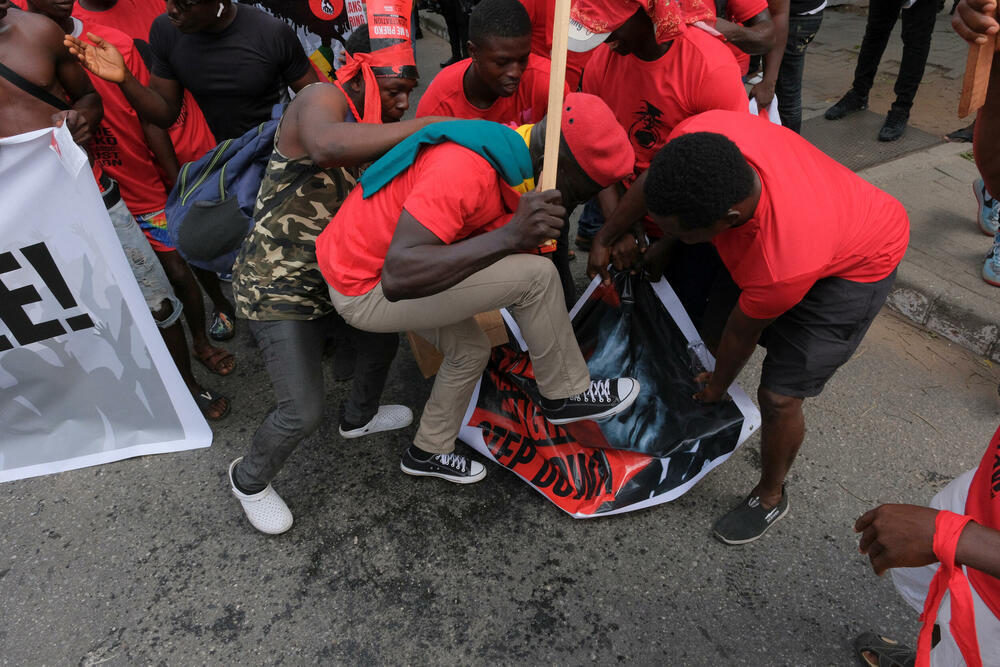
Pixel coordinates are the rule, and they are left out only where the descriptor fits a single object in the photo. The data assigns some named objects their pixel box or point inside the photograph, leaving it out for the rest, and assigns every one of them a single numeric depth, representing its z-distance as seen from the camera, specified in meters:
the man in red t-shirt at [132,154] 2.96
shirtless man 2.51
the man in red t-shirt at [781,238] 1.77
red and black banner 2.47
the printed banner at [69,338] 2.46
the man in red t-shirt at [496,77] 2.63
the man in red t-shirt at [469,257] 1.84
